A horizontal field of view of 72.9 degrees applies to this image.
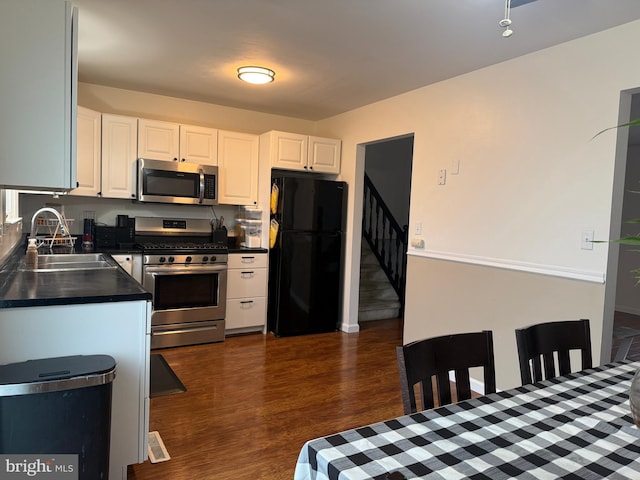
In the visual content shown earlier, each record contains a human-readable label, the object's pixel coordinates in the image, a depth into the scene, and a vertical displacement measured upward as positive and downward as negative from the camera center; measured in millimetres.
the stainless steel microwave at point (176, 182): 4133 +277
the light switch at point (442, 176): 3582 +382
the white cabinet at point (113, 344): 1748 -584
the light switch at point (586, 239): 2621 -64
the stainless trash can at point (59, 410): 1491 -727
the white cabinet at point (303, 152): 4574 +700
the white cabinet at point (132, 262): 3826 -479
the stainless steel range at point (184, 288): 3957 -725
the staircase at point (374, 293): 5510 -970
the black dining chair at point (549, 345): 1529 -442
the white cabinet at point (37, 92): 1816 +481
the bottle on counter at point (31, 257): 2670 -328
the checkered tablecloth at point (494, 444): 902 -513
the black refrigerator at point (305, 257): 4516 -437
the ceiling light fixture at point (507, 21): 1832 +865
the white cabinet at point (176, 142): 4180 +681
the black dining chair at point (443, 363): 1208 -425
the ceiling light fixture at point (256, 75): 3488 +1140
